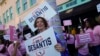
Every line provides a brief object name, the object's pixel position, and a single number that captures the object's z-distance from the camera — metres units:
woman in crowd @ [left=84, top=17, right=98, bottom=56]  2.60
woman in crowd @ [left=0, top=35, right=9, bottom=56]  1.98
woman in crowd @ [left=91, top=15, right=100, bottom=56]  2.49
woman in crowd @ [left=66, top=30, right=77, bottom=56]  3.01
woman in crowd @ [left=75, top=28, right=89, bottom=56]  2.56
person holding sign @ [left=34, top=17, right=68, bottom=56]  1.62
